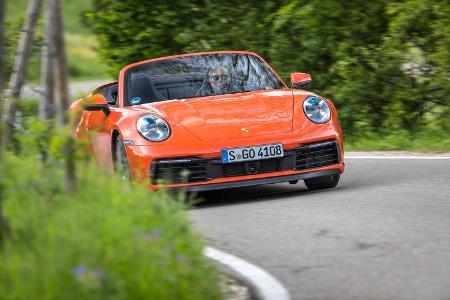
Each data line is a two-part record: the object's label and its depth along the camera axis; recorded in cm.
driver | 2025
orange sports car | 1795
